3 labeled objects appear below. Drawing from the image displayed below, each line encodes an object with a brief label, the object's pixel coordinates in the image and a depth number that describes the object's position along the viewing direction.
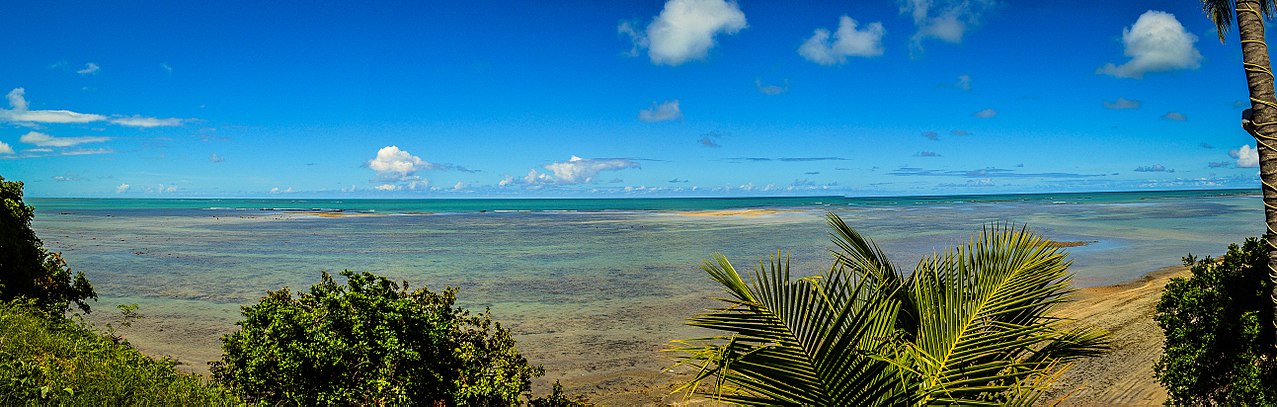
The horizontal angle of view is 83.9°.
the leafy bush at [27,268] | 12.59
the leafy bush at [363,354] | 8.22
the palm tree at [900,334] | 3.88
